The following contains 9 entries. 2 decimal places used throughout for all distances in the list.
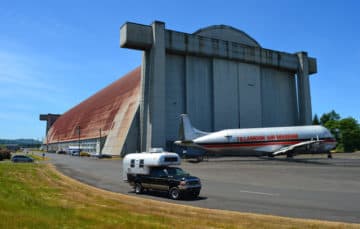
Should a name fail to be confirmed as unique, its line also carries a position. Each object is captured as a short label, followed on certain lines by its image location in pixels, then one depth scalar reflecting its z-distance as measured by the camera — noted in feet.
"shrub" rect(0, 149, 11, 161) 201.82
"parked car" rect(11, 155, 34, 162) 170.01
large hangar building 202.80
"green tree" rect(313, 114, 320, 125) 431.02
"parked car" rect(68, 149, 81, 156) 323.45
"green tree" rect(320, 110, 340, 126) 419.13
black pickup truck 55.93
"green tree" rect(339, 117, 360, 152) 332.60
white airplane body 171.01
